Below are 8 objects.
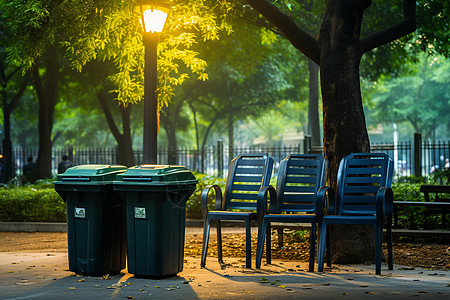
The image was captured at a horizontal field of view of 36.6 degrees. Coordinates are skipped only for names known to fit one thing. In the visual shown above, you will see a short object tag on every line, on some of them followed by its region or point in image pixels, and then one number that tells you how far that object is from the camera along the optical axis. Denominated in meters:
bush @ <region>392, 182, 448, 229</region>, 11.70
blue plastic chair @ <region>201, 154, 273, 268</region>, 8.92
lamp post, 9.07
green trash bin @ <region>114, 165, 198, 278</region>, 7.41
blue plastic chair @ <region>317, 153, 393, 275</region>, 8.45
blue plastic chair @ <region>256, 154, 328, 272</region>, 8.84
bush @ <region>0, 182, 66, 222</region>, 15.34
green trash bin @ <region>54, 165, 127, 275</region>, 7.68
